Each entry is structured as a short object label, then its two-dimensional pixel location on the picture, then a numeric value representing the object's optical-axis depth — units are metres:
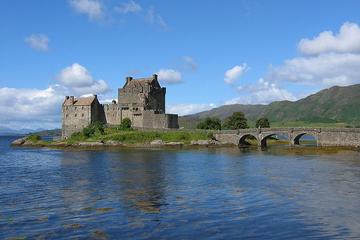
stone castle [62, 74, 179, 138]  106.88
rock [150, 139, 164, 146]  95.12
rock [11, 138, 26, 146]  116.25
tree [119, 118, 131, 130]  105.00
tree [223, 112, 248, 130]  114.12
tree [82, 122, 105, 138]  101.78
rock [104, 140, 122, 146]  94.81
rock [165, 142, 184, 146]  93.38
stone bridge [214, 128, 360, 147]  82.00
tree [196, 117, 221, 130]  114.00
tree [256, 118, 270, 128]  122.85
